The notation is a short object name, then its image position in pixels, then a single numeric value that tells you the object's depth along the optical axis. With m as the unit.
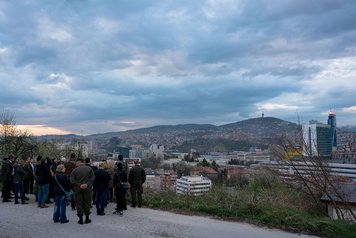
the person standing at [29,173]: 13.26
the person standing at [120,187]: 10.12
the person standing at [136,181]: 11.27
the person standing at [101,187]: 10.10
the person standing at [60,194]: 9.01
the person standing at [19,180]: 12.08
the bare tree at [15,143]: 24.30
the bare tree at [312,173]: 12.05
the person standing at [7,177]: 12.59
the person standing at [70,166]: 11.07
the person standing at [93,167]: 9.89
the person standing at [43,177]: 11.04
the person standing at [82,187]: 8.92
